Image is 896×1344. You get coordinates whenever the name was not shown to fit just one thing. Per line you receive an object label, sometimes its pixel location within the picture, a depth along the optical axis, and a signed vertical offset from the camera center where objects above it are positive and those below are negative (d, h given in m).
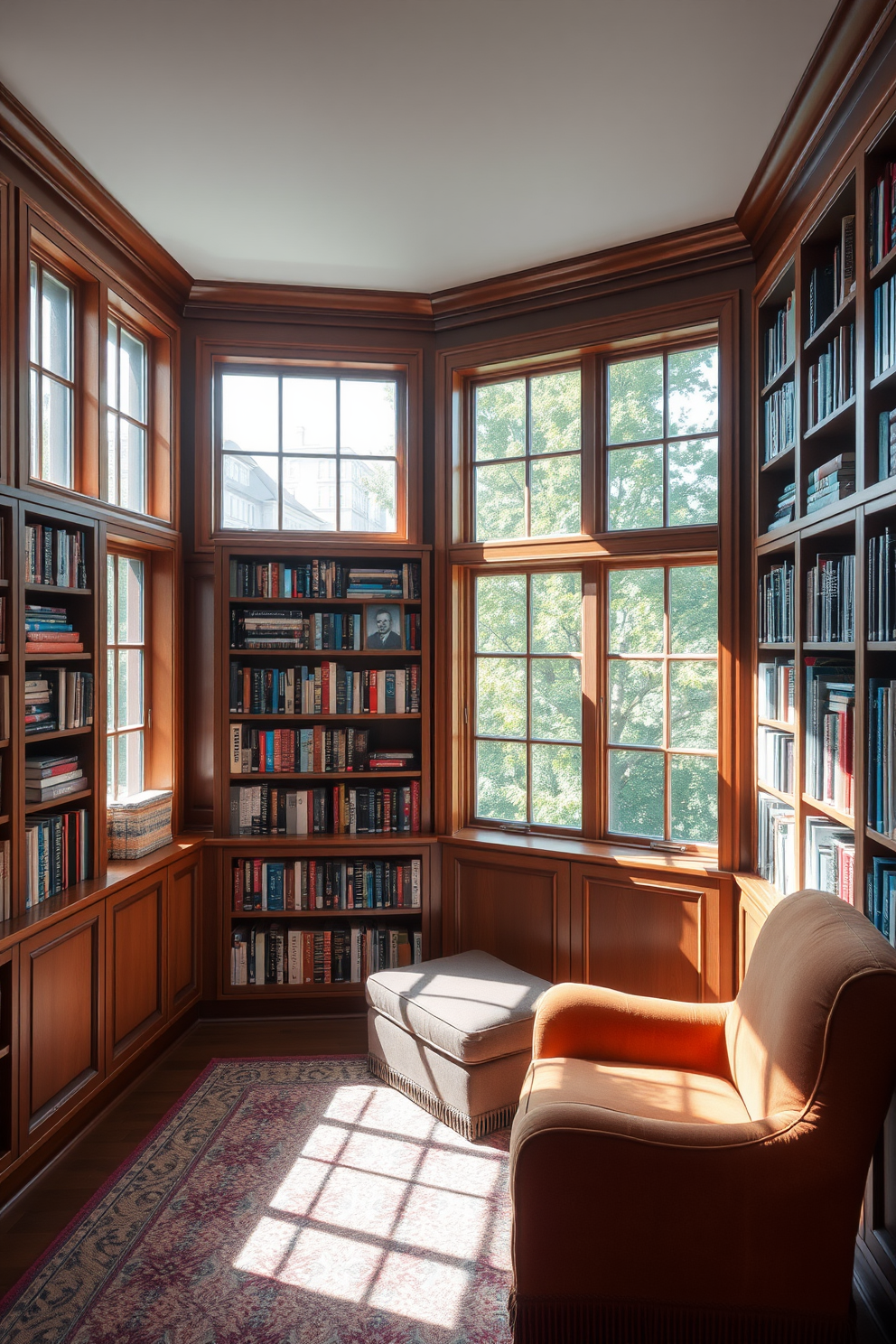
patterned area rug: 2.06 -1.59
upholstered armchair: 1.74 -1.12
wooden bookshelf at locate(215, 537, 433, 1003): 3.87 -0.40
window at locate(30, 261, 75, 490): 2.94 +1.05
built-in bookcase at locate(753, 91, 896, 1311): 2.11 +0.32
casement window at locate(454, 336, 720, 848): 3.56 +0.31
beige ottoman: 2.90 -1.31
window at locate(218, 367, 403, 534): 4.06 +1.06
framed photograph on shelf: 3.98 +0.20
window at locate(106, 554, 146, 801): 3.53 -0.02
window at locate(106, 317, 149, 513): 3.49 +1.09
